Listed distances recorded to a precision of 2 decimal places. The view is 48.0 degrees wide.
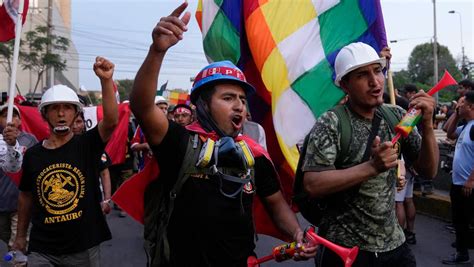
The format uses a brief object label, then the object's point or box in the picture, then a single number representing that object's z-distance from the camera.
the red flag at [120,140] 7.62
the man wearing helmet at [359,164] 2.61
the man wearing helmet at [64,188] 3.55
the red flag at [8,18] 5.75
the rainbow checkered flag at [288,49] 4.73
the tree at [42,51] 27.72
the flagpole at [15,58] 4.68
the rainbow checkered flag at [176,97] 13.30
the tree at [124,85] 61.34
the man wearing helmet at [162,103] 9.61
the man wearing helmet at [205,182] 2.42
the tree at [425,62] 69.57
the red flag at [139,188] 2.67
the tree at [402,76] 65.38
